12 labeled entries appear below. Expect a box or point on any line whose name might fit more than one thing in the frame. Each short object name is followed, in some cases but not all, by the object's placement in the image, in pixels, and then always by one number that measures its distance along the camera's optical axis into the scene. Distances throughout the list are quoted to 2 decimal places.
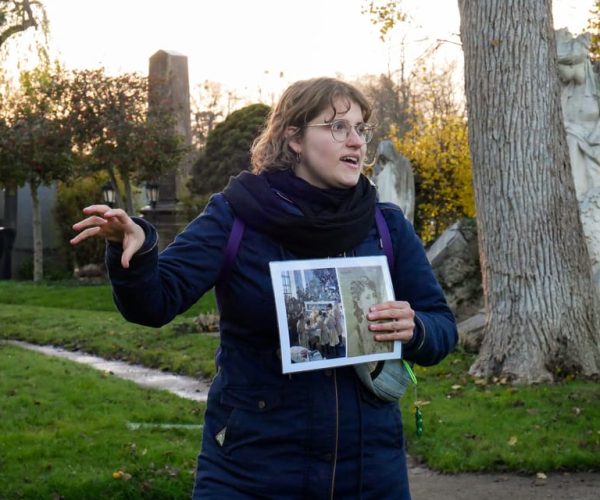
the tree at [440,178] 18.97
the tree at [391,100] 39.93
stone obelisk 28.73
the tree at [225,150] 31.72
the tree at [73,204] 32.12
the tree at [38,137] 27.61
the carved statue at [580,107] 12.21
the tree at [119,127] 26.80
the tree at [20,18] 26.92
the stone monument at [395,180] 14.20
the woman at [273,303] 2.66
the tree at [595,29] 20.97
